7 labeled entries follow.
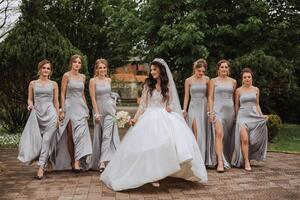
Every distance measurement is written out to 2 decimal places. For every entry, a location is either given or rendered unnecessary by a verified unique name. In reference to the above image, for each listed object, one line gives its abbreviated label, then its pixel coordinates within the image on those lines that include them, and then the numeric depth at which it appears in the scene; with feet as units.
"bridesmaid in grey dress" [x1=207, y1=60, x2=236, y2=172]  29.40
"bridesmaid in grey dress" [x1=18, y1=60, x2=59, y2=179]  26.91
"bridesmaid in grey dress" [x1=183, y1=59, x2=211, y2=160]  29.89
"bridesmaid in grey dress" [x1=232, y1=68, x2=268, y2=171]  29.89
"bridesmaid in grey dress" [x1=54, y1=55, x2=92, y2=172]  28.22
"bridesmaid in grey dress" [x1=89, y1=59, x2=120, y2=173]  28.76
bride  22.45
